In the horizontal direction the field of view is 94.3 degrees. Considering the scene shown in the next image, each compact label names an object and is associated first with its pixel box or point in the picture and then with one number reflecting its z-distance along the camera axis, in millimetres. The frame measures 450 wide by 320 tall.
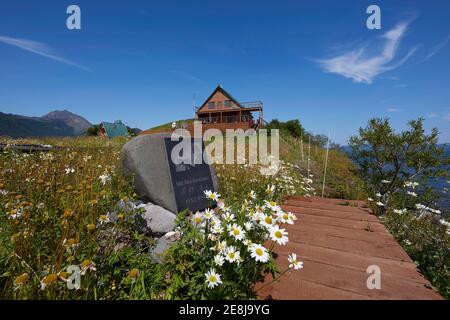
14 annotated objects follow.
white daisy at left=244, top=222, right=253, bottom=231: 1517
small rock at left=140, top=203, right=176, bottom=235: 2768
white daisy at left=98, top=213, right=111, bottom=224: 1790
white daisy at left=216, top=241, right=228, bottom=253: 1382
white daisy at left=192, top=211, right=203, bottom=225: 1742
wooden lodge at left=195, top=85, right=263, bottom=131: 24547
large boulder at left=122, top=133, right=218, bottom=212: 3143
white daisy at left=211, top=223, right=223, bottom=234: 1554
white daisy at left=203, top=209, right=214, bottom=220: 1721
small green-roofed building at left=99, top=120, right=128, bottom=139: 41538
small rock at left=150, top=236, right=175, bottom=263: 2042
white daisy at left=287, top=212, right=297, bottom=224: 1629
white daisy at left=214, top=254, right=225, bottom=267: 1320
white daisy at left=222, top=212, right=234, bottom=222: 1621
